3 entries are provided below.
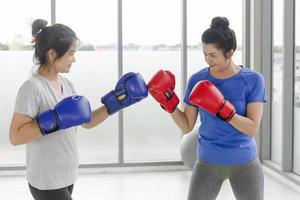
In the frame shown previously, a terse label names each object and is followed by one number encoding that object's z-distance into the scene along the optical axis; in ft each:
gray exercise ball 13.47
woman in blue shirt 6.72
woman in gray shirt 5.73
